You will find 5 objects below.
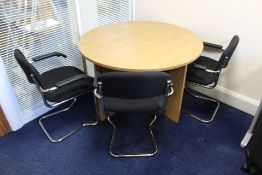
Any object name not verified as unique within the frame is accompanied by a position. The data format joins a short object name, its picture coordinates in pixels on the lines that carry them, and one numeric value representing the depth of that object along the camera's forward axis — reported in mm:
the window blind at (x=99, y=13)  2080
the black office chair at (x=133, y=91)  1279
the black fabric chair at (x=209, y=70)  1679
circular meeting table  1576
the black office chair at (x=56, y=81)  1497
